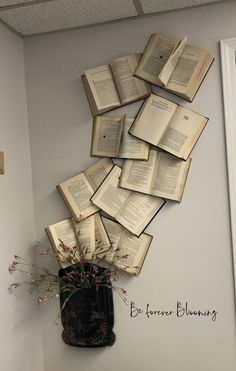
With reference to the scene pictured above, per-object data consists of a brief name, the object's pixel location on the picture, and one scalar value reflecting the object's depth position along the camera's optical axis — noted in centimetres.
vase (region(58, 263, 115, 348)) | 185
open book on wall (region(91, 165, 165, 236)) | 185
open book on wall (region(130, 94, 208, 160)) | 179
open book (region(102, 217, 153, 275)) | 187
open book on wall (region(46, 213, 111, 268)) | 187
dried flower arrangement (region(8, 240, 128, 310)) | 183
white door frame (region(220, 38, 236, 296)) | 175
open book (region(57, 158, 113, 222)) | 190
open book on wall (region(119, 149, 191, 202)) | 181
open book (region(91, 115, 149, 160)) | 184
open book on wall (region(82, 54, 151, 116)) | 184
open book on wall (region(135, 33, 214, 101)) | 175
